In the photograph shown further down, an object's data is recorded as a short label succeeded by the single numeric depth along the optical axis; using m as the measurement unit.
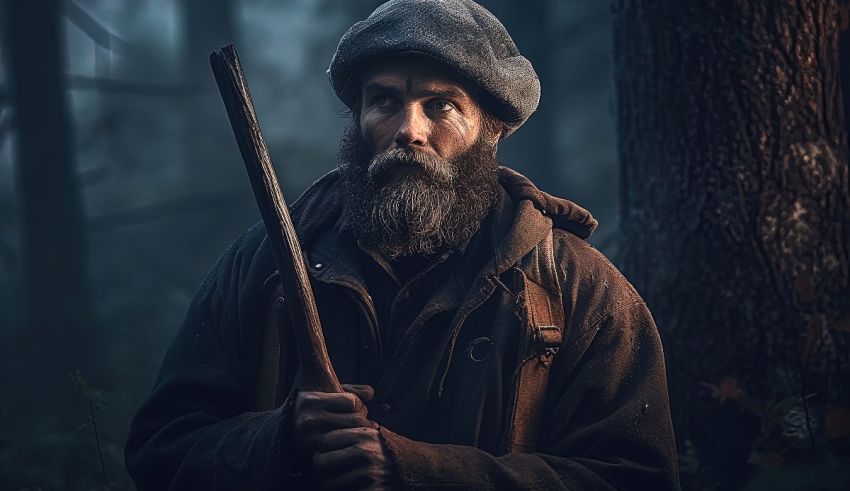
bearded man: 3.18
